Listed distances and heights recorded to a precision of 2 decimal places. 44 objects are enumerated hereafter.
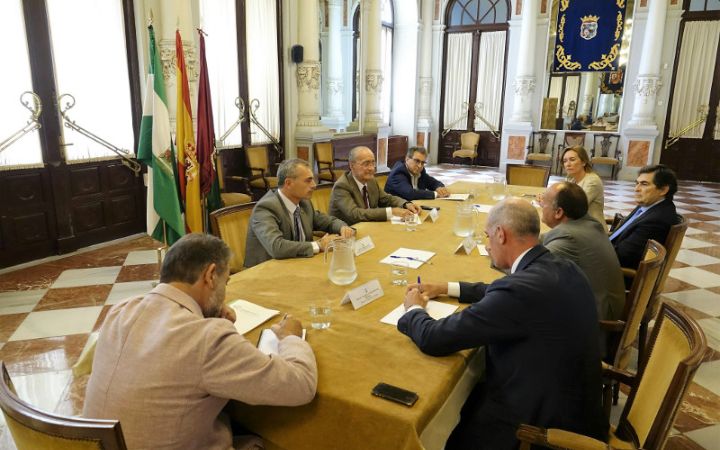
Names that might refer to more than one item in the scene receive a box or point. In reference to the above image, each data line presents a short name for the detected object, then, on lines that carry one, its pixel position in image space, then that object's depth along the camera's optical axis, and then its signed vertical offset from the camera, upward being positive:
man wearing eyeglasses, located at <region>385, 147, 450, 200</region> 4.18 -0.56
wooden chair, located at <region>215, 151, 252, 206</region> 5.29 -0.91
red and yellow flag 3.97 -0.34
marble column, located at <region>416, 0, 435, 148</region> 11.14 +0.84
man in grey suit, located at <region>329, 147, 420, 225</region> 3.32 -0.58
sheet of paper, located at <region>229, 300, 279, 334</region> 1.65 -0.69
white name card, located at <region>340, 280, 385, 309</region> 1.80 -0.66
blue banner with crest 9.93 +1.66
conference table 1.22 -0.70
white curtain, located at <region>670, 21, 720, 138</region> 9.25 +0.83
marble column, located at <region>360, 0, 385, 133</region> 8.98 +0.88
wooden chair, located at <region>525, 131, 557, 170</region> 10.58 -0.61
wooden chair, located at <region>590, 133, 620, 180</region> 10.03 -0.66
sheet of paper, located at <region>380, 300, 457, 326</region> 1.70 -0.69
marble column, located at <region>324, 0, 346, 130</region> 9.49 +0.91
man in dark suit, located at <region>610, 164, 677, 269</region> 2.82 -0.56
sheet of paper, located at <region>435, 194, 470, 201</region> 4.07 -0.67
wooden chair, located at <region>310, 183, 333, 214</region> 3.79 -0.64
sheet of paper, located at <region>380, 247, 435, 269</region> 2.36 -0.69
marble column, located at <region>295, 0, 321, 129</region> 7.11 +0.65
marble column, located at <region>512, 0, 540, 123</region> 10.08 +1.01
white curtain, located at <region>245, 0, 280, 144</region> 6.64 +0.70
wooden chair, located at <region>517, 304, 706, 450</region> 1.21 -0.75
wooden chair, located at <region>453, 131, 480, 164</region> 11.04 -0.66
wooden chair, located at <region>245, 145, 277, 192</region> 6.44 -0.71
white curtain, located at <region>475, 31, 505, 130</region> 10.81 +0.89
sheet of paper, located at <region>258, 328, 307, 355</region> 1.47 -0.68
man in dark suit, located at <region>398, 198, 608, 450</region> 1.40 -0.65
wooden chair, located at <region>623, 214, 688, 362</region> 2.47 -0.74
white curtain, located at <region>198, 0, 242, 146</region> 6.00 +0.66
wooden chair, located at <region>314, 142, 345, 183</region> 7.43 -0.69
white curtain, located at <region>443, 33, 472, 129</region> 11.16 +0.88
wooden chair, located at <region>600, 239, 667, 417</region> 1.97 -0.80
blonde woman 3.45 -0.43
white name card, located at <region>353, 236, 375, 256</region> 2.50 -0.66
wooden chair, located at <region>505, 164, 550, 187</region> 5.30 -0.63
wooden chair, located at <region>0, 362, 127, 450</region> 0.87 -0.56
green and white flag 3.79 -0.36
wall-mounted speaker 7.14 +0.87
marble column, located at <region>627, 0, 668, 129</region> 9.23 +0.88
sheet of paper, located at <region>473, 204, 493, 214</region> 3.64 -0.68
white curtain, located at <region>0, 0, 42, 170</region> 4.19 +0.25
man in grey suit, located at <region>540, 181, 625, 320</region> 2.18 -0.56
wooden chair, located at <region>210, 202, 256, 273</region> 2.73 -0.63
